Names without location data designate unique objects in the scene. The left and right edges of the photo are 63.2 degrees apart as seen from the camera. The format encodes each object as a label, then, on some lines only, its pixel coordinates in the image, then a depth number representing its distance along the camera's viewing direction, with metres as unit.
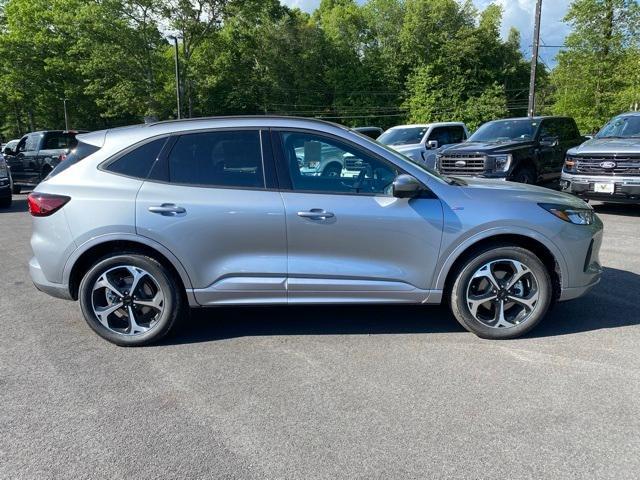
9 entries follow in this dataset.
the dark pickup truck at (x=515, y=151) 10.58
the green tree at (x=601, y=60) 26.33
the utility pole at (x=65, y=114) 40.81
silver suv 3.92
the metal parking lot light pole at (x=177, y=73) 33.03
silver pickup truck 8.89
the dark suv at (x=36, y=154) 15.27
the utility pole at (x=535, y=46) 19.83
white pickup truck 14.46
